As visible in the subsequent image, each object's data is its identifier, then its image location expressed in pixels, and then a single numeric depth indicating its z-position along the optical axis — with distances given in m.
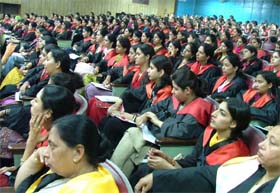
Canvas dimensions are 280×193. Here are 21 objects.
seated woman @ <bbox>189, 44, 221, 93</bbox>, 5.23
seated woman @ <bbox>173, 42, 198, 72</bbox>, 5.64
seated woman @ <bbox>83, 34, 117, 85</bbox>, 4.98
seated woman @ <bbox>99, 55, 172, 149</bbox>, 3.34
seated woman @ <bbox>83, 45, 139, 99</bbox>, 4.24
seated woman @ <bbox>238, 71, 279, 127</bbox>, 3.66
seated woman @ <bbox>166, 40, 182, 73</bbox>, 6.35
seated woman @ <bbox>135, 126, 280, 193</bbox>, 1.76
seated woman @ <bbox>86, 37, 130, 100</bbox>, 5.35
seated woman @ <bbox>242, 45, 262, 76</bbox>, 5.90
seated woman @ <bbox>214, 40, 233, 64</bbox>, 6.64
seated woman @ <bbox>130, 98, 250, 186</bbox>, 2.29
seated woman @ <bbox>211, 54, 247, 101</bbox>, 4.47
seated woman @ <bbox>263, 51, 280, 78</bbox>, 5.50
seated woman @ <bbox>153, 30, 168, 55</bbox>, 6.88
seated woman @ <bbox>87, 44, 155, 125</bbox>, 4.18
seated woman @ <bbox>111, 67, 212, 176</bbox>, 2.75
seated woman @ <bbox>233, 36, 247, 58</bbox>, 8.02
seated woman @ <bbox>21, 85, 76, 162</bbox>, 2.16
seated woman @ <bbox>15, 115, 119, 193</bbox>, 1.57
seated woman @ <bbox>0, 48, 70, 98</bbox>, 3.62
